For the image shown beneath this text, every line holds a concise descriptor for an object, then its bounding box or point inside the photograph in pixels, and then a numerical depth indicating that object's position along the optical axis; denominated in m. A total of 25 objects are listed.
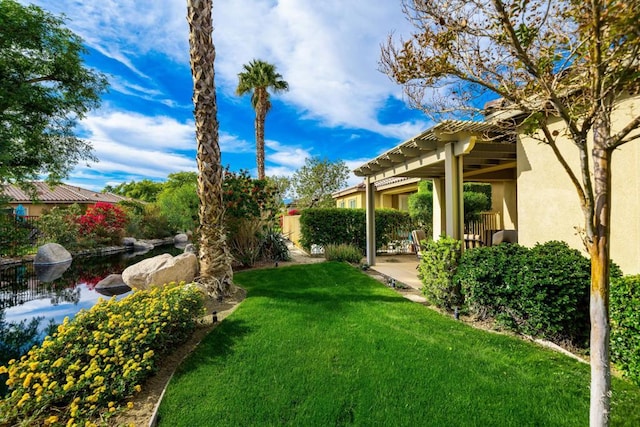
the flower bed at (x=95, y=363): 2.98
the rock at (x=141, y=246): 19.55
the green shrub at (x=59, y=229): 15.59
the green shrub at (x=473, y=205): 12.68
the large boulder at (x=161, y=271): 7.07
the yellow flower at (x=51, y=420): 2.85
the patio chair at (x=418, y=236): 11.62
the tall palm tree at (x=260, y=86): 19.28
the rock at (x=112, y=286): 8.82
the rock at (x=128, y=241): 19.67
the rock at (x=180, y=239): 23.97
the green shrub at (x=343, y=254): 11.12
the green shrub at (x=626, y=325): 3.14
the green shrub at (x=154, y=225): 23.05
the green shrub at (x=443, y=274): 5.57
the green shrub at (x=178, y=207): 19.73
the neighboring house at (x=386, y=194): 17.42
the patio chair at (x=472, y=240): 10.59
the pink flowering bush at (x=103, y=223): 17.12
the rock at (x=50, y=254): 13.55
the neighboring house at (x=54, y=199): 26.72
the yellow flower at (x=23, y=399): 2.89
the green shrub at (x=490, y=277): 4.46
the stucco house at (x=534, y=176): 4.28
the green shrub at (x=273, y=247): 11.25
